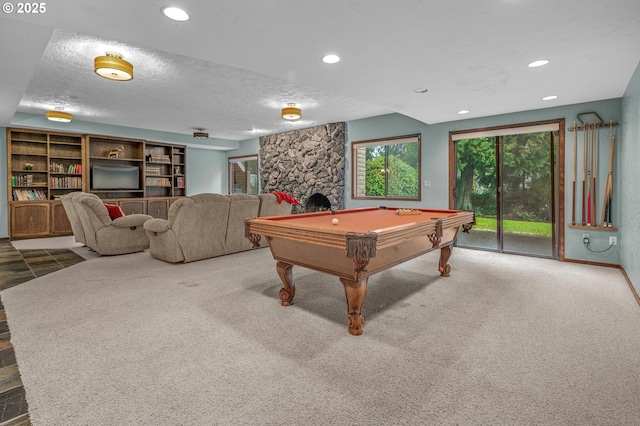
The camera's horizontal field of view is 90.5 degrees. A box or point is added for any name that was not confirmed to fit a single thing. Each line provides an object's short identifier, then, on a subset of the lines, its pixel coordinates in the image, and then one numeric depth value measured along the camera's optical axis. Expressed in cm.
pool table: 206
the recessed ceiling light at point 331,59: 283
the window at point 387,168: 614
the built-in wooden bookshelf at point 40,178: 648
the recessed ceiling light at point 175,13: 205
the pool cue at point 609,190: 407
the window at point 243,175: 978
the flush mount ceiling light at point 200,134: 769
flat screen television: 743
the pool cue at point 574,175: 438
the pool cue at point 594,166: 422
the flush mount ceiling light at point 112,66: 334
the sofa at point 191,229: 419
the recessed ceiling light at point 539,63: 292
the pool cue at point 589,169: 428
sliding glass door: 481
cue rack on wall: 413
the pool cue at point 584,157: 429
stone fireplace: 699
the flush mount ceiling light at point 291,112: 553
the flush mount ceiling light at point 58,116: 583
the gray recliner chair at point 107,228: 465
